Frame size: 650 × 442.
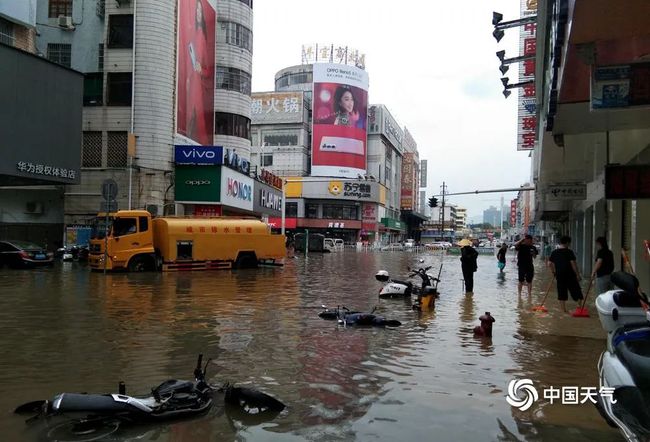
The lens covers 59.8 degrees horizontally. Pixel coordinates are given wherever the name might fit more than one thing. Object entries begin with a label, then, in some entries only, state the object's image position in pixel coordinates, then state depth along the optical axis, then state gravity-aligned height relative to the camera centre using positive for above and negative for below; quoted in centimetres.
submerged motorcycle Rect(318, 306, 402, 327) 983 -154
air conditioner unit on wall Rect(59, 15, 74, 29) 3241 +1185
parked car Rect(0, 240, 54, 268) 2334 -117
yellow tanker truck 2150 -59
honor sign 3378 +264
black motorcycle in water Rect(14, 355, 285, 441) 464 -156
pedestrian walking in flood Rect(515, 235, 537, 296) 1555 -71
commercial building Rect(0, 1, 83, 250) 2284 +464
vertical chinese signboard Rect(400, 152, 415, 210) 11288 +1039
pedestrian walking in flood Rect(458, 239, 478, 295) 1552 -69
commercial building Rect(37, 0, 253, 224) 3133 +811
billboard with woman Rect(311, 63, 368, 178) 8188 +1654
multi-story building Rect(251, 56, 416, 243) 8088 +845
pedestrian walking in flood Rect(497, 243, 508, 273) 2511 -96
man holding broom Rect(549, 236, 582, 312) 1184 -78
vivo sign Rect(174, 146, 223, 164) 3269 +433
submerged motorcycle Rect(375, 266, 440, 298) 1398 -139
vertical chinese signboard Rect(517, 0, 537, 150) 2031 +642
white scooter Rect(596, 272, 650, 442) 367 -86
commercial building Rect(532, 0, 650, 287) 594 +217
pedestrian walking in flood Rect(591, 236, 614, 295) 1113 -59
